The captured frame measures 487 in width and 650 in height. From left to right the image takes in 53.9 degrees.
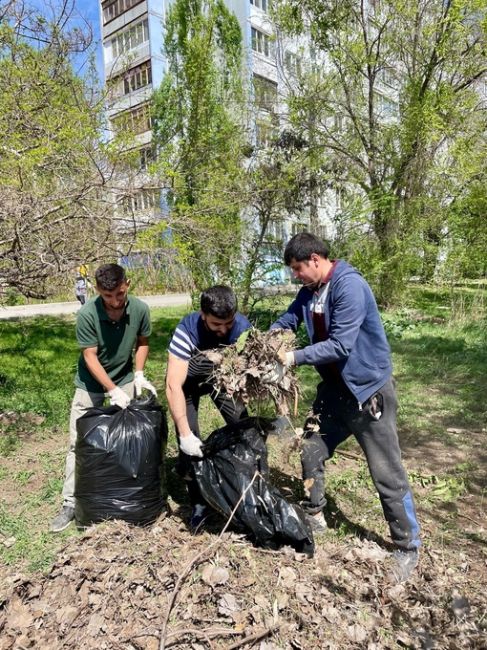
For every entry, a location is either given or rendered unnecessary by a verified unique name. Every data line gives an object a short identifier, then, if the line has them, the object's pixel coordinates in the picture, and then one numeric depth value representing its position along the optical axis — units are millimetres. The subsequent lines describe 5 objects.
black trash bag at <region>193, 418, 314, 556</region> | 2309
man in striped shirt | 2381
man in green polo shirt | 2779
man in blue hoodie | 2188
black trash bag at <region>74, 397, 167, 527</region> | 2588
